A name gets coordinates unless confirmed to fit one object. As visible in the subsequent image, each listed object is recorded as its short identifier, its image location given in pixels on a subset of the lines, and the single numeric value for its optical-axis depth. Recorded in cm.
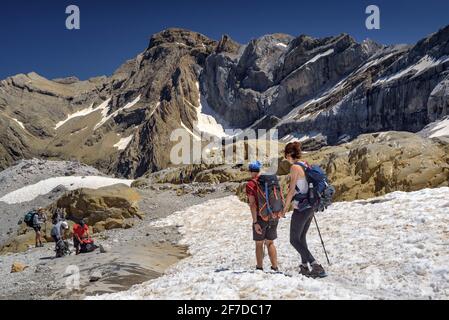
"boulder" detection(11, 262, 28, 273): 1848
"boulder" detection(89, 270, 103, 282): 1325
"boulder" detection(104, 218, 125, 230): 3094
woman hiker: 1062
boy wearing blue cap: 1090
